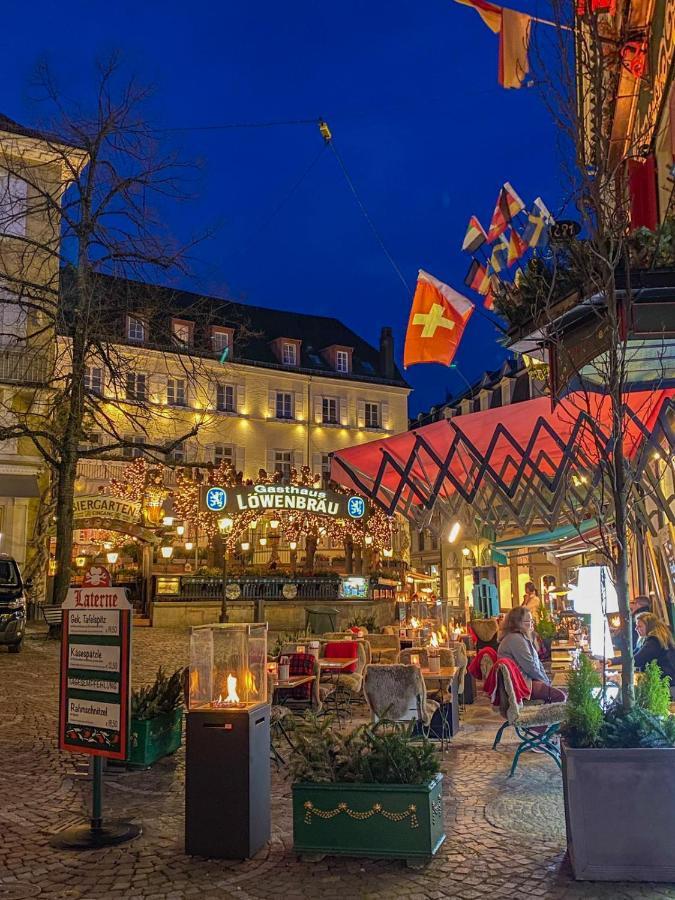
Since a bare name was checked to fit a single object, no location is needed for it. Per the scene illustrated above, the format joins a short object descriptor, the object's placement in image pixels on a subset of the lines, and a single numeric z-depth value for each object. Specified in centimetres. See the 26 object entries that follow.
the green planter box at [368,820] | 509
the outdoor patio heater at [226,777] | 526
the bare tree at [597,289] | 516
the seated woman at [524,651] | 873
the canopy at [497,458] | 1030
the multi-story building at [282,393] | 4212
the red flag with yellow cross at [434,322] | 1242
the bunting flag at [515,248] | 1238
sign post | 567
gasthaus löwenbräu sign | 1472
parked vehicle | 1717
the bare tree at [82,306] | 2016
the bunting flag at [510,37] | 934
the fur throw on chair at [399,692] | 845
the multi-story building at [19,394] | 2827
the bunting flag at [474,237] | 1263
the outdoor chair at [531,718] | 716
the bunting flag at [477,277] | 1266
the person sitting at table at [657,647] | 953
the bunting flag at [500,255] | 1262
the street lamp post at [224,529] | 1972
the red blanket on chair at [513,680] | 816
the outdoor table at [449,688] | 939
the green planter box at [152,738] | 792
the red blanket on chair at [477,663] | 1102
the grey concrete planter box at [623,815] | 461
